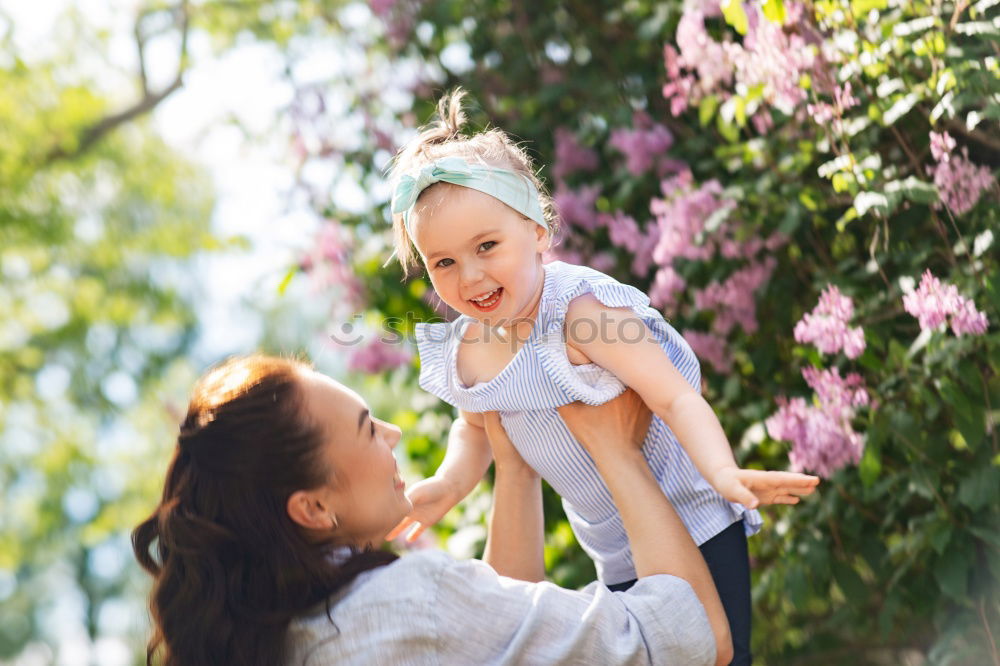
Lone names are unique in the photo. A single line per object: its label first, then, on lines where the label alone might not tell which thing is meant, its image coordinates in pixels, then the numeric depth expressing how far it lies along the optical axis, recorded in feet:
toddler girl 6.24
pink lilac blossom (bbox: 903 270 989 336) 7.36
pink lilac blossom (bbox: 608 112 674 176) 11.30
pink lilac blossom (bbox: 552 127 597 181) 12.57
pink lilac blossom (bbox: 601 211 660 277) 10.89
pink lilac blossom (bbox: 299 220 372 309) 14.08
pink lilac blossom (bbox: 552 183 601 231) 12.05
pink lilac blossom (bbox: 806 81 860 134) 8.20
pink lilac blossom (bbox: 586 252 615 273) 11.85
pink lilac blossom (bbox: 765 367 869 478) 8.27
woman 4.98
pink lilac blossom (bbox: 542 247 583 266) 11.98
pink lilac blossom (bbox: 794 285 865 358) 7.98
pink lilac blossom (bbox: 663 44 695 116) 9.88
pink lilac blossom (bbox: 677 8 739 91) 9.59
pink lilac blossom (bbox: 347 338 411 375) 14.01
